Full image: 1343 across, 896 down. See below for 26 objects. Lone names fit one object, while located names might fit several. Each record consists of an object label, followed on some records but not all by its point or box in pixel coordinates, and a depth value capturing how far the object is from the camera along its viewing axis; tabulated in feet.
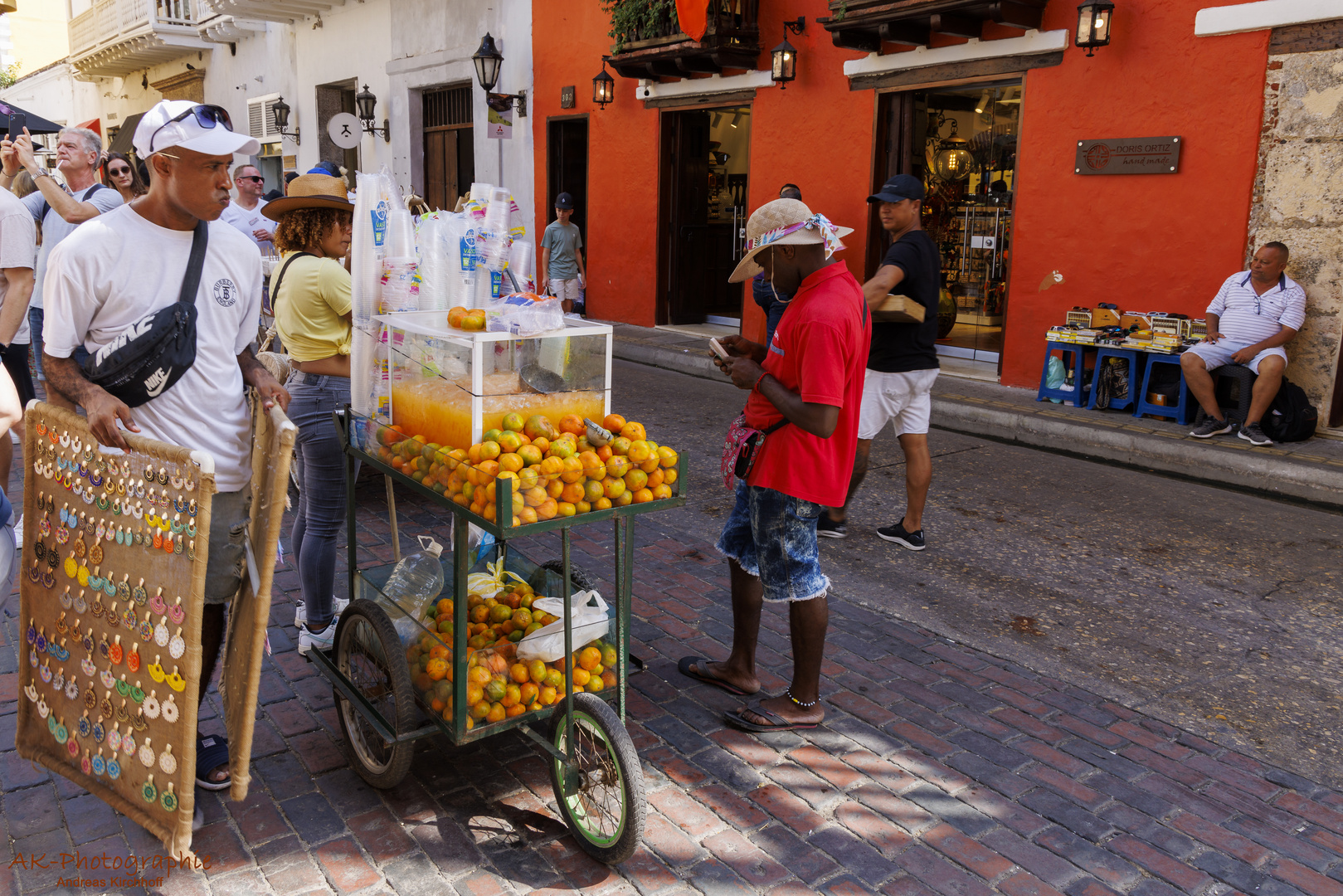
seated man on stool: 25.18
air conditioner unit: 72.59
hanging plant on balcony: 40.50
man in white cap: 8.76
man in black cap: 17.31
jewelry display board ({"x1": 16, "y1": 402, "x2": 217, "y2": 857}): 8.00
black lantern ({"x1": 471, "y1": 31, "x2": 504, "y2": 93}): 50.78
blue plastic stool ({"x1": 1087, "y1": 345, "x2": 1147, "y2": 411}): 28.07
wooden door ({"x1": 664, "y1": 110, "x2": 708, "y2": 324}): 45.37
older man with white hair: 19.51
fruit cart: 8.99
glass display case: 9.57
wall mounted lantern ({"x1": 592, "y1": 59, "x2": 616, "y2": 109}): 46.11
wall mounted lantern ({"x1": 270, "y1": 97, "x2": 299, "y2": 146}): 69.72
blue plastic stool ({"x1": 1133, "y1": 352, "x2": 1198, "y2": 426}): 26.96
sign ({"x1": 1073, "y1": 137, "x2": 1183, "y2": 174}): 27.66
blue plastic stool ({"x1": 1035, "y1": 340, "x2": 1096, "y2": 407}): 29.30
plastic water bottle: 11.04
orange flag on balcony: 31.63
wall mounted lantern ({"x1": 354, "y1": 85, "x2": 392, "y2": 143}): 61.36
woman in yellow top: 12.60
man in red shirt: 10.47
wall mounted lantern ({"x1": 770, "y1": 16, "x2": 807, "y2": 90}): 37.04
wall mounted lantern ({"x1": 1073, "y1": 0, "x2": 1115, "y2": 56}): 27.68
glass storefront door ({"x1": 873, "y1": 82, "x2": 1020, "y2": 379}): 35.27
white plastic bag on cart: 9.96
